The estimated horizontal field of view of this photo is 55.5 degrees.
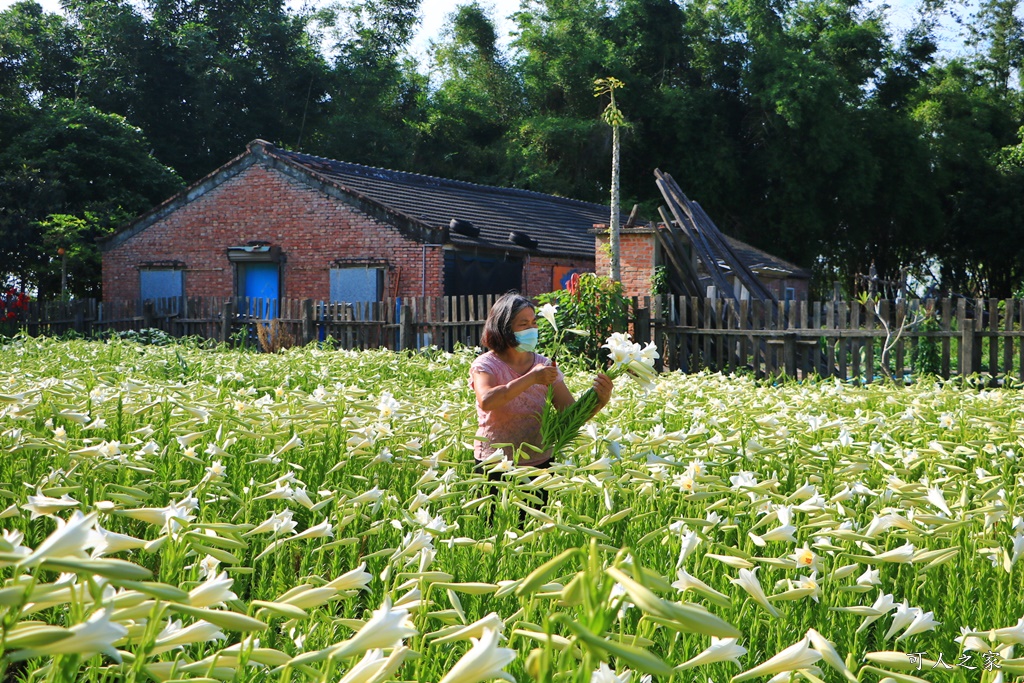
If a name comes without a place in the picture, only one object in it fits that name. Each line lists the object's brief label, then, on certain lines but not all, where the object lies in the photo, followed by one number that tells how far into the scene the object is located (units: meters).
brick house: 22.84
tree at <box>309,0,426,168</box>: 41.53
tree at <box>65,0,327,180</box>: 39.56
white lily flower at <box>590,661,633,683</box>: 1.43
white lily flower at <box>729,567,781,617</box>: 1.93
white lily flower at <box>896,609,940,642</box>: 2.00
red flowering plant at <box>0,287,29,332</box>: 22.92
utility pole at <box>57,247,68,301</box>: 26.77
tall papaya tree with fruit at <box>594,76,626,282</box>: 15.86
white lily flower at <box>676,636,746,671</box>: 1.55
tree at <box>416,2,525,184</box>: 41.28
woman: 4.20
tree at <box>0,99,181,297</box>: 29.31
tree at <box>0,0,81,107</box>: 35.81
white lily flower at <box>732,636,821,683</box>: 1.51
